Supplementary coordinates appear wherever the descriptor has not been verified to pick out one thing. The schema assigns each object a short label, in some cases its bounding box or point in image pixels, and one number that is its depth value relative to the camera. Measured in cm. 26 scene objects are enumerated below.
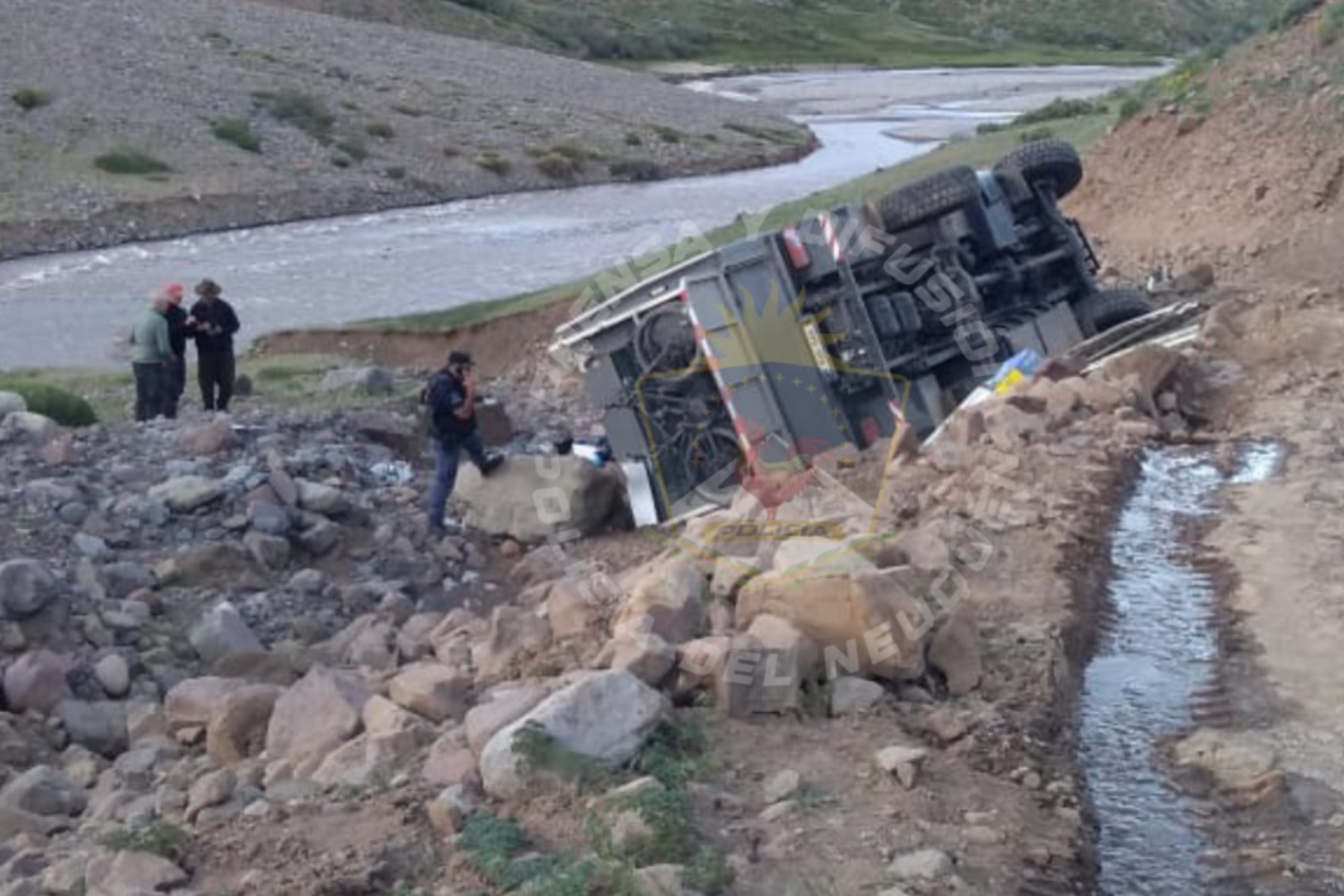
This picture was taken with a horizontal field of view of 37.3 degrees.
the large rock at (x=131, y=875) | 667
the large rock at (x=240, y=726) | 864
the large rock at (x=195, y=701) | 952
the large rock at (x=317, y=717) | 807
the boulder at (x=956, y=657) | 823
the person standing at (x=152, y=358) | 1823
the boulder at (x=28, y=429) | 1606
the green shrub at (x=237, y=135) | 5169
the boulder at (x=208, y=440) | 1622
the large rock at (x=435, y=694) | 810
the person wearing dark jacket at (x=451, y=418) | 1426
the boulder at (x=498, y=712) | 735
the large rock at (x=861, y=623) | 800
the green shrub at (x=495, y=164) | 5453
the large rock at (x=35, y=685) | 1104
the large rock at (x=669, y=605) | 812
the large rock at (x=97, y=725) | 1059
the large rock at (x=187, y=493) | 1488
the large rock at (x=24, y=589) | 1223
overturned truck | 1360
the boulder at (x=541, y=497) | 1482
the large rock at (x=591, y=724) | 704
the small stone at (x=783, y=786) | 707
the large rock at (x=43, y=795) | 875
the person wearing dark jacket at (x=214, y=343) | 1839
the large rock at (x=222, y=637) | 1240
